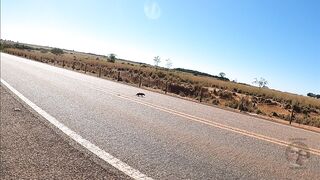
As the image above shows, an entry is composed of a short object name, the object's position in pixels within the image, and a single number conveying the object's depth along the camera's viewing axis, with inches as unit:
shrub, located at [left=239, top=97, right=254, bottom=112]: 474.0
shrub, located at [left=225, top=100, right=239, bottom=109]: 495.1
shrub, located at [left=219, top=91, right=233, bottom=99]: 835.1
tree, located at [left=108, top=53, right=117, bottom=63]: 4167.1
